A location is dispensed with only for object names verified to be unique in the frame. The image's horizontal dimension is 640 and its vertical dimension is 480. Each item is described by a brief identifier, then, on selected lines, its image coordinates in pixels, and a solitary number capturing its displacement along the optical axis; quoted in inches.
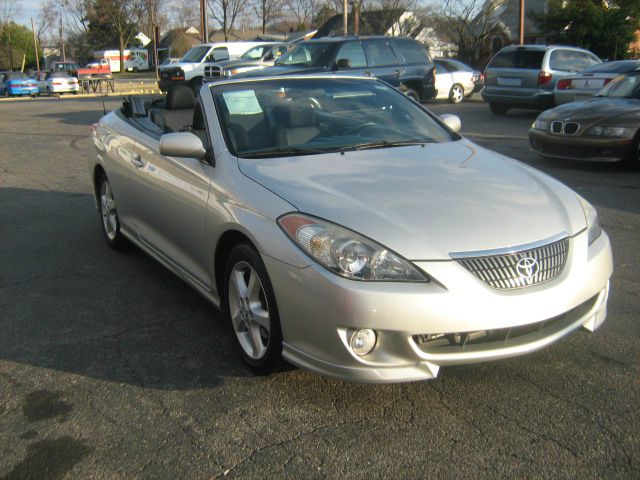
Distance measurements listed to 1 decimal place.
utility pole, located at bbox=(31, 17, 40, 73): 3158.0
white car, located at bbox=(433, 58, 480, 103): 821.9
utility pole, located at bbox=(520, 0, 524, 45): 1253.7
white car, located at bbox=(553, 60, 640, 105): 544.1
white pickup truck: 900.6
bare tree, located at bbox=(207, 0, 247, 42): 2695.4
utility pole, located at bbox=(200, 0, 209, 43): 1486.1
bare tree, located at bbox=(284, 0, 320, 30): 2861.7
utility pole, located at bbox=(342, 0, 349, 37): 1488.7
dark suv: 579.2
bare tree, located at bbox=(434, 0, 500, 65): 1536.7
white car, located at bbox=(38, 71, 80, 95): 1467.8
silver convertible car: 119.6
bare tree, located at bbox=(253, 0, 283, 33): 2829.7
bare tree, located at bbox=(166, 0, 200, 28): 3221.0
